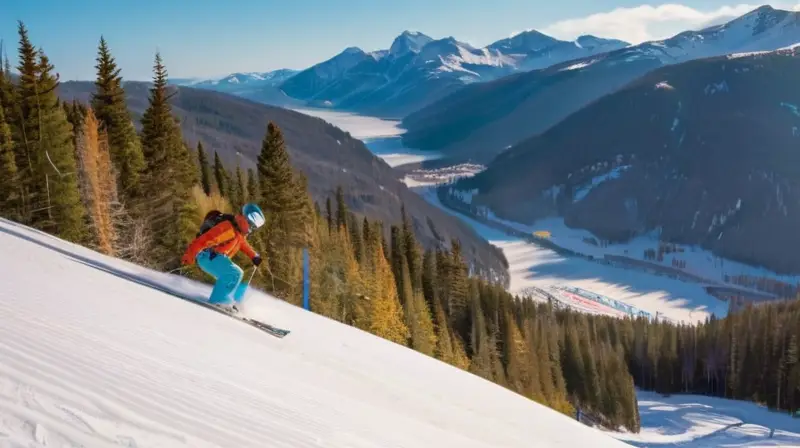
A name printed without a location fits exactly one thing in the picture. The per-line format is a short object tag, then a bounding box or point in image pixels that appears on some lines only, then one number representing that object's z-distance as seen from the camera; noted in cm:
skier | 1344
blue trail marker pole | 1975
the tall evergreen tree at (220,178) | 6259
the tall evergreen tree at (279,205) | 3631
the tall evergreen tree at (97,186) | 3088
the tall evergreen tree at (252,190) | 4692
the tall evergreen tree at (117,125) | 3450
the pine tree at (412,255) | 6551
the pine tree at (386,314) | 3956
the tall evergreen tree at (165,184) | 3225
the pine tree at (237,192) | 5686
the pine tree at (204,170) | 6038
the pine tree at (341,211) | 7631
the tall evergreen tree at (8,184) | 2945
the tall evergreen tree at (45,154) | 2958
